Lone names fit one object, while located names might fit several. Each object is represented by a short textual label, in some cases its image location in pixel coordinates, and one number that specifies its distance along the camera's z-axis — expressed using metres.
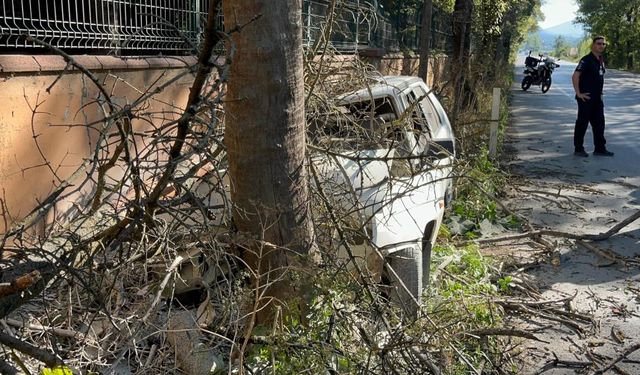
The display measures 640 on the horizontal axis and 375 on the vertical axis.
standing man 12.27
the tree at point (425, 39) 11.59
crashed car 4.24
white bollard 11.70
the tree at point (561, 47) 123.22
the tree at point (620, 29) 56.97
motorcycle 28.62
